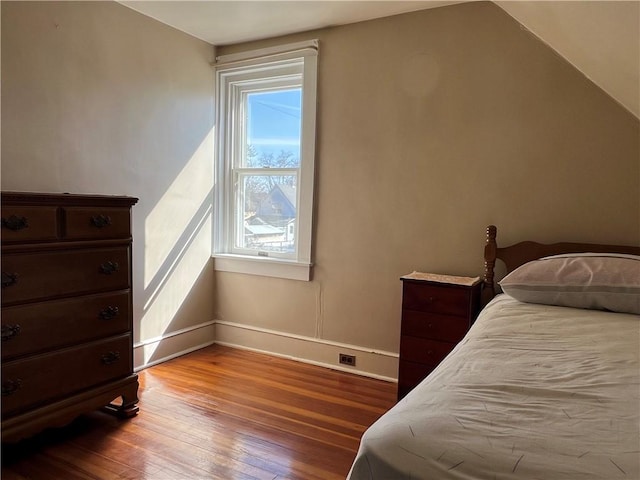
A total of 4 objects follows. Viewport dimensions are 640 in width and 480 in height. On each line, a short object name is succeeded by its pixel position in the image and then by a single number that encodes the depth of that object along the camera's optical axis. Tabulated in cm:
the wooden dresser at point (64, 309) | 182
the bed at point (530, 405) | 77
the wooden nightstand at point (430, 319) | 241
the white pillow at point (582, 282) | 187
